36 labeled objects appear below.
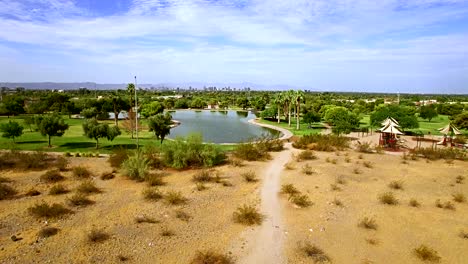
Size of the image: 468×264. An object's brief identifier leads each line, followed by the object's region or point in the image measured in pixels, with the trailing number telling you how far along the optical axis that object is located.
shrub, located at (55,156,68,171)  25.66
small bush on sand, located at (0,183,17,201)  19.52
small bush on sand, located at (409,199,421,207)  19.17
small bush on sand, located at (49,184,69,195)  19.98
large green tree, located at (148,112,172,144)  39.41
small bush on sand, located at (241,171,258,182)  23.05
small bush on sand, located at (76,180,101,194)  20.38
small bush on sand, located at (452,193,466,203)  20.05
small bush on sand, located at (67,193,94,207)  18.47
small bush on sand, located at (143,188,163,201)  19.34
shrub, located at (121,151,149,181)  23.12
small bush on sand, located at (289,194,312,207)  18.45
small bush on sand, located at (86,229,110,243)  14.20
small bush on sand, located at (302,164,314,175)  24.79
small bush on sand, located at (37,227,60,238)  14.62
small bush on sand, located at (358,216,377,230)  16.15
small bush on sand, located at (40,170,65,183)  22.67
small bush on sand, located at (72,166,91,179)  23.84
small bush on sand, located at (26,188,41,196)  19.98
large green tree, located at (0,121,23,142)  39.63
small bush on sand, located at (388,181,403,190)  22.16
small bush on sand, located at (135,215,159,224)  16.25
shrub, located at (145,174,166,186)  22.07
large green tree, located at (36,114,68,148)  38.38
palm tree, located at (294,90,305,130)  69.62
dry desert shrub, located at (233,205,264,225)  16.31
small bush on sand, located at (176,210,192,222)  16.71
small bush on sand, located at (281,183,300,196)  19.97
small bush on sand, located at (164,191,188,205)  18.61
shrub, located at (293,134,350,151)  35.25
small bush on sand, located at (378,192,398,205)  19.25
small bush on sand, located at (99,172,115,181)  23.45
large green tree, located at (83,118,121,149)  37.81
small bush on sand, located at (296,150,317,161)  30.11
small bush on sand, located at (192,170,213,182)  22.97
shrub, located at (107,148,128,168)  26.75
